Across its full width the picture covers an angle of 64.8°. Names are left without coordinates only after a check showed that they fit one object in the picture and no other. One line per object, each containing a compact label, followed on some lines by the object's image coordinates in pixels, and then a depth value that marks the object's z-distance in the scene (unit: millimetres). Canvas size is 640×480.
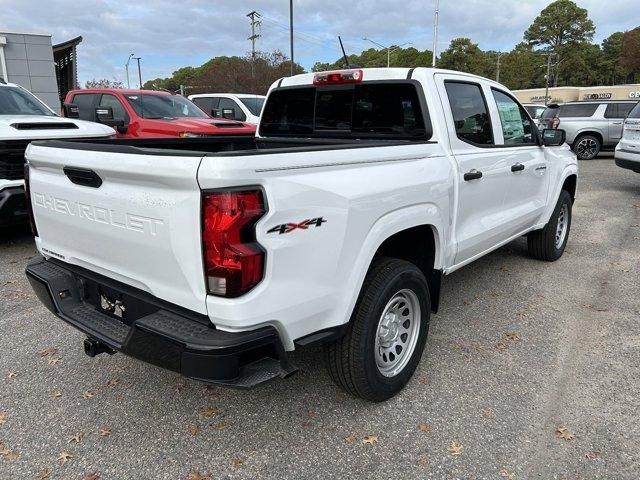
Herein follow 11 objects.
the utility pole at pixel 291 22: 26509
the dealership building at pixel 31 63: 17969
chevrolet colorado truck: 2059
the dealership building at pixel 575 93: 54812
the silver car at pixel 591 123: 15234
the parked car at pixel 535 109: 21406
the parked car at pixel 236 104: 11909
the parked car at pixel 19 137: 5277
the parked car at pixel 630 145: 9609
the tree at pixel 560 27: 87312
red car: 8781
